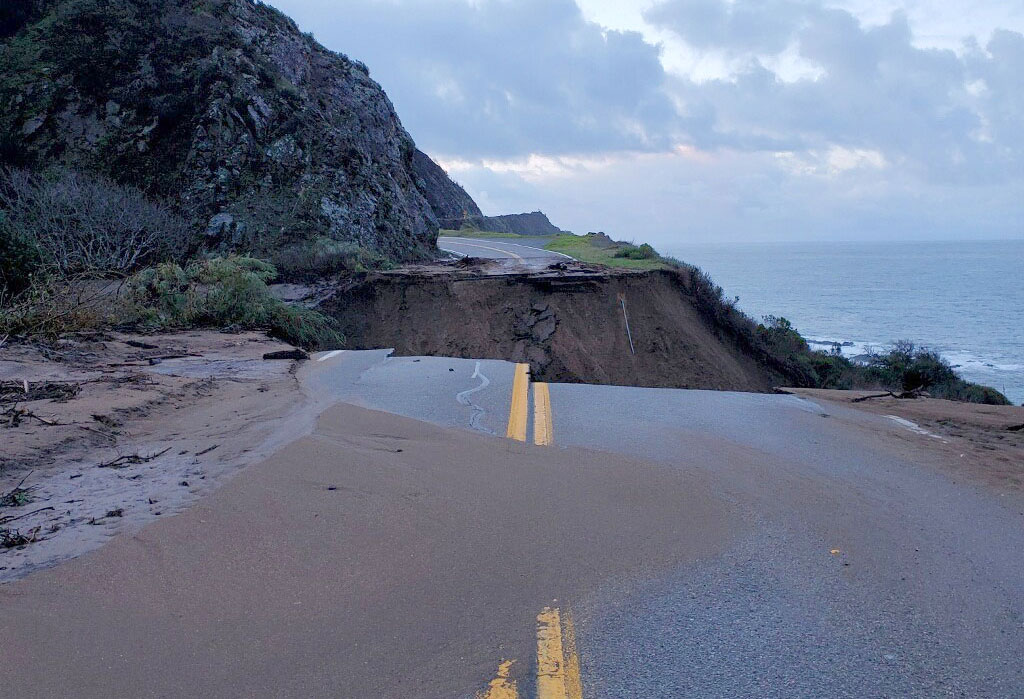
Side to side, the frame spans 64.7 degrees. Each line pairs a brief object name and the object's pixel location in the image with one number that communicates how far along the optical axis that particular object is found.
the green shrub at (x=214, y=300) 14.70
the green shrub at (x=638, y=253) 30.23
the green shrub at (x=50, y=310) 10.03
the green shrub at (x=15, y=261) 12.78
